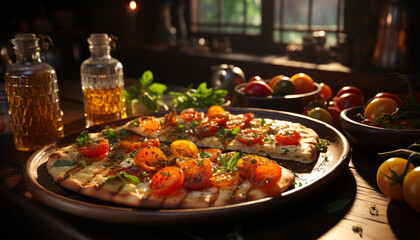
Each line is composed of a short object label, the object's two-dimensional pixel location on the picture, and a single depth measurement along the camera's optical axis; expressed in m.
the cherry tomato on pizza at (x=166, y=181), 0.55
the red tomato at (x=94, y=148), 0.67
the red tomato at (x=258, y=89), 0.88
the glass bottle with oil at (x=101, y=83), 0.81
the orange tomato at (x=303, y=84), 0.91
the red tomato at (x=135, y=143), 0.70
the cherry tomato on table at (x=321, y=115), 0.80
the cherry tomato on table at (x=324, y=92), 0.95
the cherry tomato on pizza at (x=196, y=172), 0.57
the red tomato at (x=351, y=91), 0.89
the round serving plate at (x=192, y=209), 0.50
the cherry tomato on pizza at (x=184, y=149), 0.66
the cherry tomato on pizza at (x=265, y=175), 0.56
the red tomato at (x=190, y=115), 0.82
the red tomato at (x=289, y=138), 0.70
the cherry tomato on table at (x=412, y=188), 0.52
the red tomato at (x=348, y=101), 0.84
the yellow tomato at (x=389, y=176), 0.55
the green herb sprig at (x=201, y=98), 0.90
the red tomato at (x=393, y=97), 0.73
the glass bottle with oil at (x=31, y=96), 0.71
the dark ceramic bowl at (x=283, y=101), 0.85
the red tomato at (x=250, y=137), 0.72
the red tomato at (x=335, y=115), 0.83
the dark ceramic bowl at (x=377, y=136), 0.61
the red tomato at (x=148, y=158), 0.63
